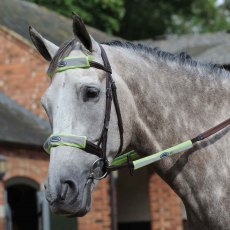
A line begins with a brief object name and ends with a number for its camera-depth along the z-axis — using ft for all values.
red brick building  61.99
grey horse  19.83
